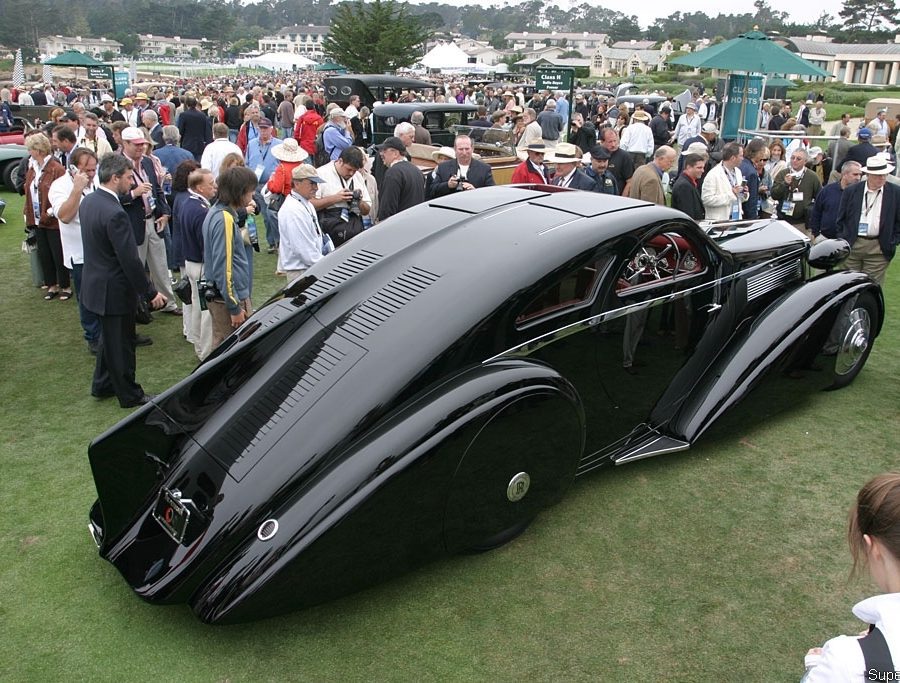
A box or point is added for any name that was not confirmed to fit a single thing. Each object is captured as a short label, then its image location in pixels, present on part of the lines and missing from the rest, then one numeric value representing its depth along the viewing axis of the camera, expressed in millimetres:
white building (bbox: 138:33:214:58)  168000
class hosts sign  15711
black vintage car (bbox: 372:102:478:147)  14945
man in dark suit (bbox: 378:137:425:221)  7496
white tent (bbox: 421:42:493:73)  34469
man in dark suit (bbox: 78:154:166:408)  5207
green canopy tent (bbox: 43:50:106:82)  24766
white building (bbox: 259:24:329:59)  169625
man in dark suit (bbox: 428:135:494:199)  7930
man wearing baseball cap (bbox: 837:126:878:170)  12031
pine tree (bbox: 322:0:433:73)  35906
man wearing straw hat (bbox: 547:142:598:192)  8117
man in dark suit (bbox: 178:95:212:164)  13305
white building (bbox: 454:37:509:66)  133500
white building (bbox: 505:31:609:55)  167000
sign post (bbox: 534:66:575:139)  20094
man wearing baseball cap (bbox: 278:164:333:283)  5980
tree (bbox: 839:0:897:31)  106750
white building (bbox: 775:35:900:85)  78688
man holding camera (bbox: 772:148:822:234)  9250
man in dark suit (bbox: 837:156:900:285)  6844
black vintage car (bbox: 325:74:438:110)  19625
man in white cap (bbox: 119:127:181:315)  7086
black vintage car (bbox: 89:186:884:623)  3250
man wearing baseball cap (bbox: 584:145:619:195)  8430
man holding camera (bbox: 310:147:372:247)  6895
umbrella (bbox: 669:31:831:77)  13562
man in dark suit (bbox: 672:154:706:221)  7469
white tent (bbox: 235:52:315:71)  39906
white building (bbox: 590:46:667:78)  115375
